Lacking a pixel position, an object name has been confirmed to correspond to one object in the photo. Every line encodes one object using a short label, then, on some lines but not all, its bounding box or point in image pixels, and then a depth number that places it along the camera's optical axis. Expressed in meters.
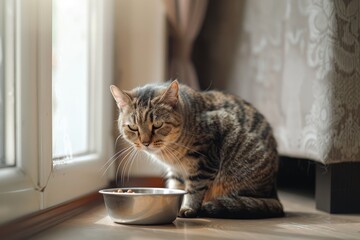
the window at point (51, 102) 1.39
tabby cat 1.69
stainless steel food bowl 1.48
